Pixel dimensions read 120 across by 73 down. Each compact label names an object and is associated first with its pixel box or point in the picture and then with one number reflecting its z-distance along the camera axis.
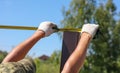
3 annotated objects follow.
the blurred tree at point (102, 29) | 17.95
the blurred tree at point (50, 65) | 18.01
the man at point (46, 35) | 2.57
